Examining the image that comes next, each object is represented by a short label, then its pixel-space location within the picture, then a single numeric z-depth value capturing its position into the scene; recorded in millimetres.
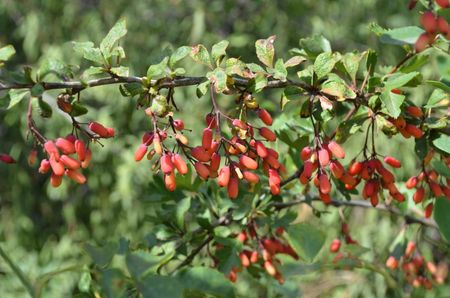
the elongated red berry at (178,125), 538
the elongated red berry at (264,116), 551
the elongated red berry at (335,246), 762
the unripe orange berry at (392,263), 701
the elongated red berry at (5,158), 551
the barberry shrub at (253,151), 511
